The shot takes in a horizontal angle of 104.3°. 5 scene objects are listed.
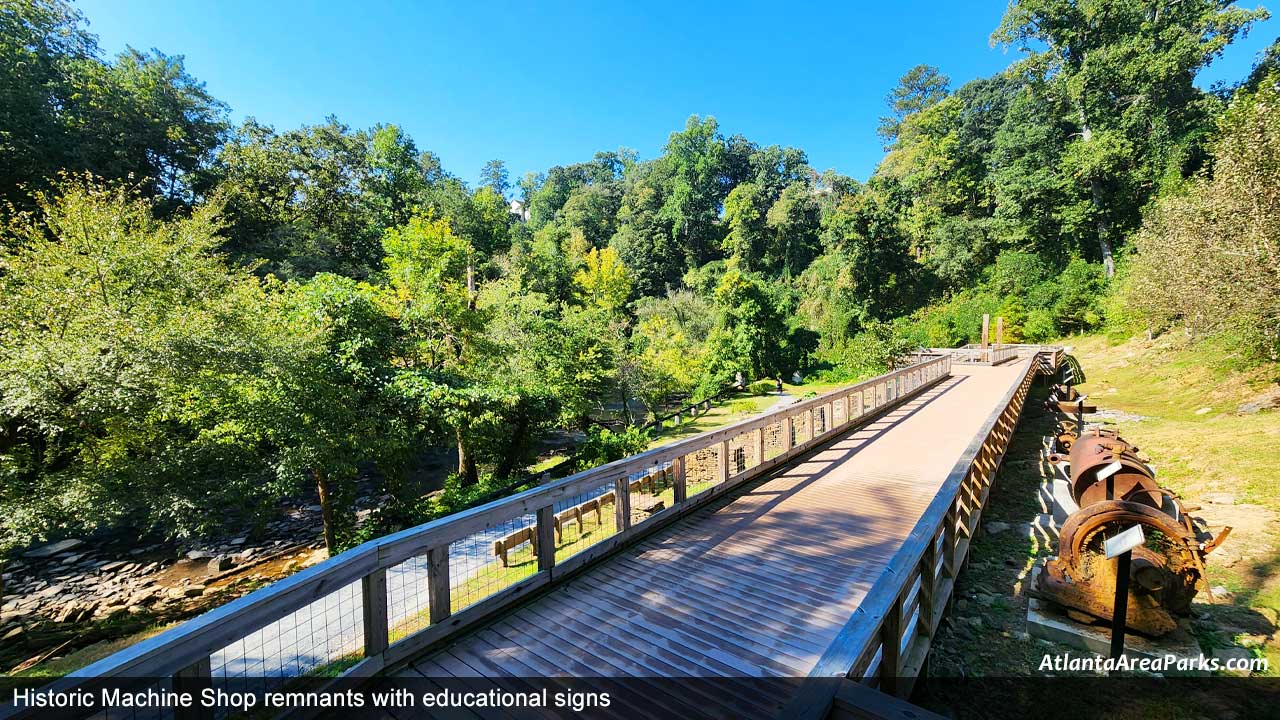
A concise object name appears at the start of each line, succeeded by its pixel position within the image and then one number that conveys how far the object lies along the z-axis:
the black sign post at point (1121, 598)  4.31
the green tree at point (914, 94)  56.41
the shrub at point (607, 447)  16.25
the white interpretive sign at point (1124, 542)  4.15
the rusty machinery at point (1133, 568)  5.65
